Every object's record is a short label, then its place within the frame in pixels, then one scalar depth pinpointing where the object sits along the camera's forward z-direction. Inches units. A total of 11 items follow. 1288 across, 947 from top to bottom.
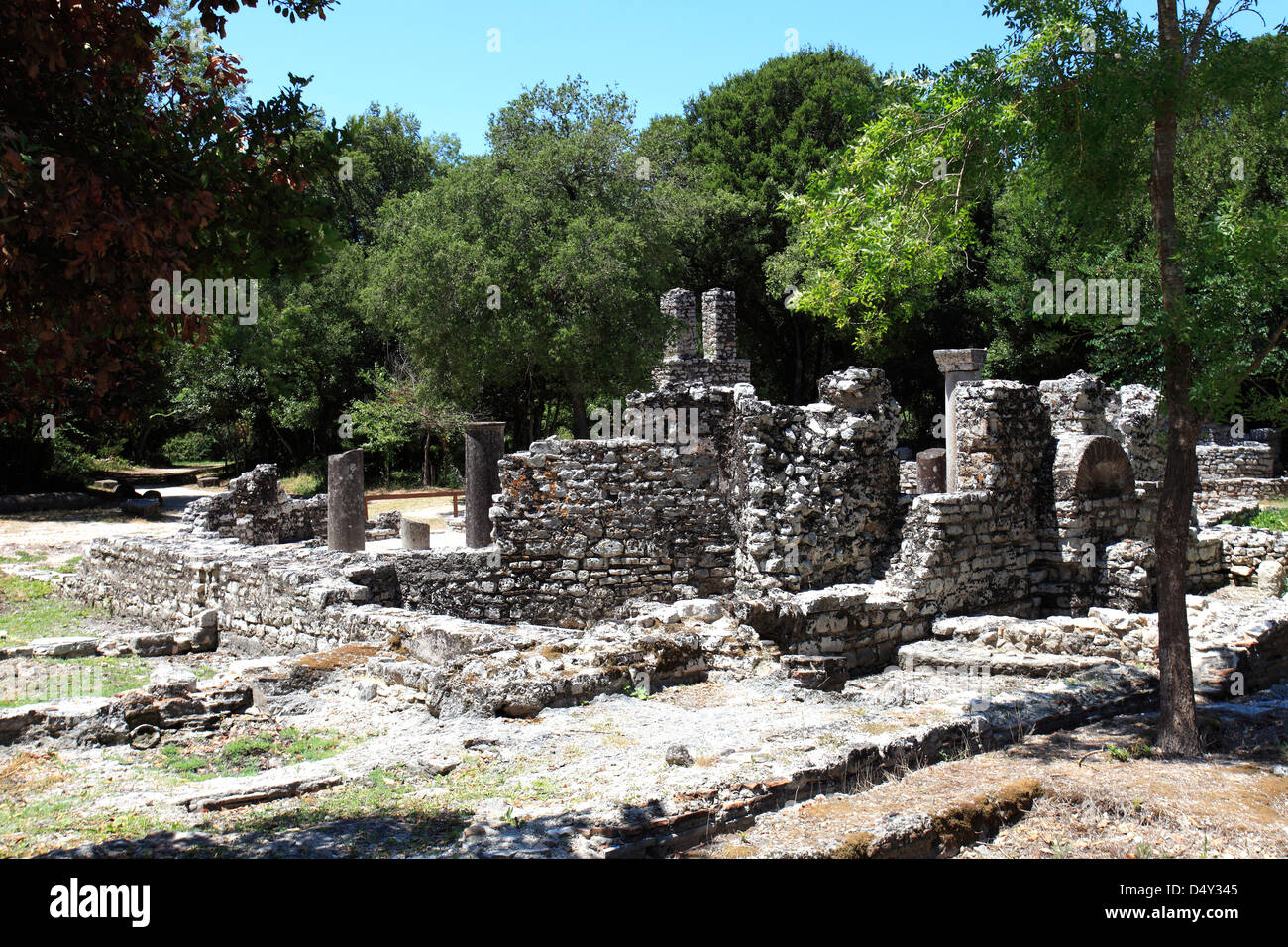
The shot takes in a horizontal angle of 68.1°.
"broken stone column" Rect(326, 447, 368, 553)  589.0
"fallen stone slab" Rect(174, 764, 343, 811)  222.1
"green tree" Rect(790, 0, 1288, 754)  274.1
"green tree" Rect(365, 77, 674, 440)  1003.3
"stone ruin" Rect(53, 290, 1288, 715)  371.6
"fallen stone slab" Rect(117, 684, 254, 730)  288.2
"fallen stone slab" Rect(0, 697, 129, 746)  278.8
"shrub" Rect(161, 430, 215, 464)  1662.2
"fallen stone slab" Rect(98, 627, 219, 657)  421.7
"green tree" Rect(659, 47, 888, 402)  1331.2
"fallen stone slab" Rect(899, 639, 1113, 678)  353.4
